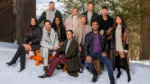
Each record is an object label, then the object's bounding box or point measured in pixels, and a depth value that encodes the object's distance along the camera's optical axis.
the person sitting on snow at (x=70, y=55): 7.59
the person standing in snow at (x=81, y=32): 7.86
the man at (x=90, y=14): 8.16
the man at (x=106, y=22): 7.75
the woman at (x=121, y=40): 7.64
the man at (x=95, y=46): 7.34
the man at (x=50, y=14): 8.71
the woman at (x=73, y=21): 8.21
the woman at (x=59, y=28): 8.27
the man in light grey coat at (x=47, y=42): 7.73
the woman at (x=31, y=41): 7.86
